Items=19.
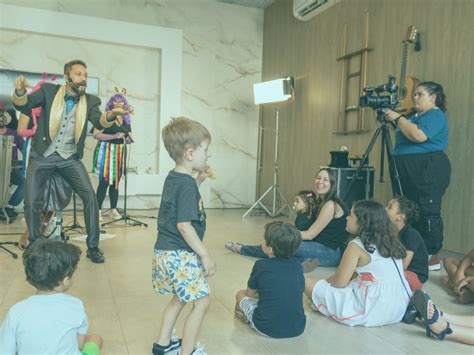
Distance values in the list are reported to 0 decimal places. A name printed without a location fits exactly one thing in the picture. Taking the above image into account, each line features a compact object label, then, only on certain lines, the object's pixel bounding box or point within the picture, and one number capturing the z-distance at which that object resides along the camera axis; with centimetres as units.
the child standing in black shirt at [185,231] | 146
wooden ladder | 442
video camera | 330
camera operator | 313
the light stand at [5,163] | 395
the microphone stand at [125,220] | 463
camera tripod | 331
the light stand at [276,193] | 564
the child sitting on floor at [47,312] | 115
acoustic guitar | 362
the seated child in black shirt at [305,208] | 321
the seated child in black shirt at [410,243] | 235
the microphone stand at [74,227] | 412
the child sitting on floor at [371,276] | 196
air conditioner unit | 487
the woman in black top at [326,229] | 302
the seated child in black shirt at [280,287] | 178
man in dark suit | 302
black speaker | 385
